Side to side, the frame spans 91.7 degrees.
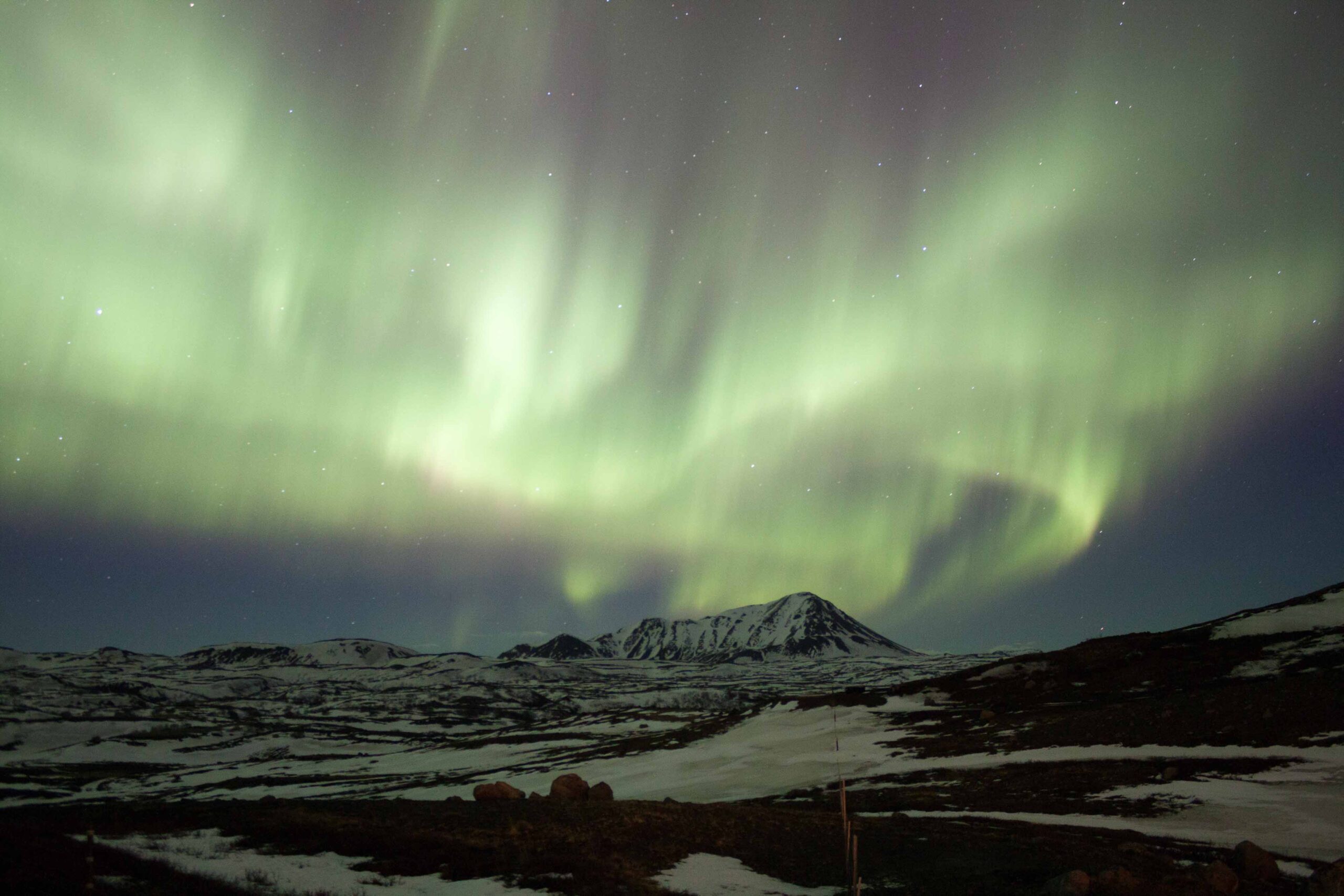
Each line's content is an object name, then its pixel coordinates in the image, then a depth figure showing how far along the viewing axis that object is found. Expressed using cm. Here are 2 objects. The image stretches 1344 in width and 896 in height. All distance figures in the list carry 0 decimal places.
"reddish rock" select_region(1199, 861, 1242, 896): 1805
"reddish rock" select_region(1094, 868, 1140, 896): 1673
